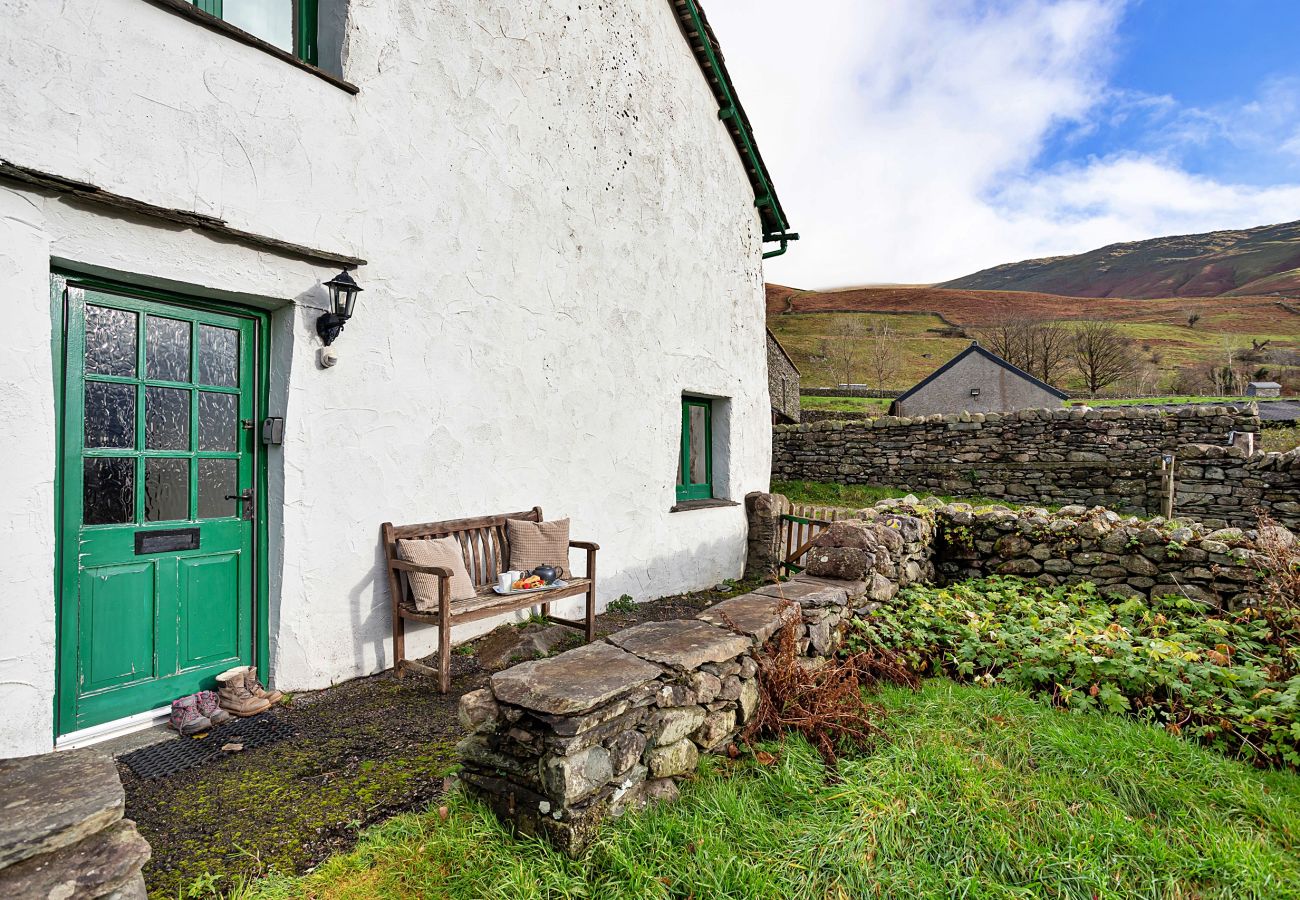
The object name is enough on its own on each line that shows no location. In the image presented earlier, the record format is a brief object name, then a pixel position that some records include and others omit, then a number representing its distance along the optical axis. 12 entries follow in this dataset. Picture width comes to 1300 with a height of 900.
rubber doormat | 3.11
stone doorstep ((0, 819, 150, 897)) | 1.49
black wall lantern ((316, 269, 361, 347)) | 4.04
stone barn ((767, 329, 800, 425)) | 22.08
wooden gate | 8.23
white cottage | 3.10
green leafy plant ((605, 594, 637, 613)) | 6.62
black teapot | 5.04
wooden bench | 4.14
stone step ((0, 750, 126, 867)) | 1.55
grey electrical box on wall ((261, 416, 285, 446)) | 3.95
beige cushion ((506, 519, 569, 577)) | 5.23
